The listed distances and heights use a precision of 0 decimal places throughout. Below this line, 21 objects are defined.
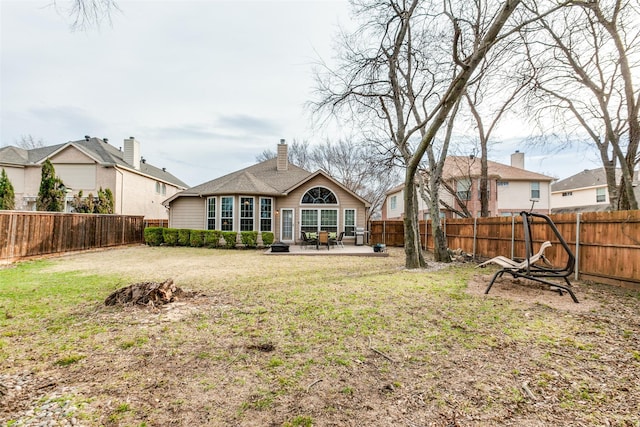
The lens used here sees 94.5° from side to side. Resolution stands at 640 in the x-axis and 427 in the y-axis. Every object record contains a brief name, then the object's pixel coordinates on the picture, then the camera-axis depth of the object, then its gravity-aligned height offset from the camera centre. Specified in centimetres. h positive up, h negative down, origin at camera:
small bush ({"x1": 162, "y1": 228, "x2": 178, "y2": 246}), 1642 -90
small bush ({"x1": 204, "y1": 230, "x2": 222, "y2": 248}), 1572 -95
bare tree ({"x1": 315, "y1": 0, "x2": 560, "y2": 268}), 874 +511
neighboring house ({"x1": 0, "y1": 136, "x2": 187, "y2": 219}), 1923 +325
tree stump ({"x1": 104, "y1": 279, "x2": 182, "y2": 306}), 493 -129
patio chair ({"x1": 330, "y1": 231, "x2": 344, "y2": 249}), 1520 -107
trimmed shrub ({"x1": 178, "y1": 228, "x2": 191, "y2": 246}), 1636 -84
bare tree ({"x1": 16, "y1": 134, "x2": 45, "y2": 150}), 3291 +869
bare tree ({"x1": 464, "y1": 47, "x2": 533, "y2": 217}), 960 +515
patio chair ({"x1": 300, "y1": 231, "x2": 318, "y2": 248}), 1503 -99
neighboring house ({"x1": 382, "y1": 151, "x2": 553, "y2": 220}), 2306 +254
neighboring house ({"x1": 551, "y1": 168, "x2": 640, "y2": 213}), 2709 +287
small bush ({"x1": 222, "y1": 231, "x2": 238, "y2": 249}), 1550 -89
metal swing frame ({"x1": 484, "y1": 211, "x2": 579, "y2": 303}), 568 -96
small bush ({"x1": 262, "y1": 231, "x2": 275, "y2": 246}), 1575 -94
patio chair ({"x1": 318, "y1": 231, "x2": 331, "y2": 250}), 1415 -83
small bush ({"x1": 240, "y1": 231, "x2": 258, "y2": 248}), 1548 -93
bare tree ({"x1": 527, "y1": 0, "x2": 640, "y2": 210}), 907 +486
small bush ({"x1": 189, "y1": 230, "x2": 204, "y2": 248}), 1606 -98
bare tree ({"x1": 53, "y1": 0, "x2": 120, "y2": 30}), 368 +266
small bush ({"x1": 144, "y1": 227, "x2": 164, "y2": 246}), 1653 -91
